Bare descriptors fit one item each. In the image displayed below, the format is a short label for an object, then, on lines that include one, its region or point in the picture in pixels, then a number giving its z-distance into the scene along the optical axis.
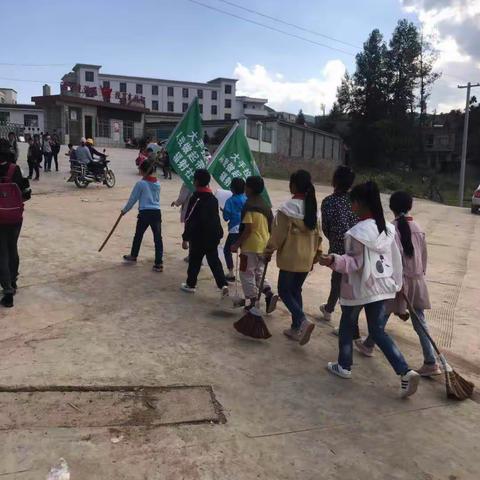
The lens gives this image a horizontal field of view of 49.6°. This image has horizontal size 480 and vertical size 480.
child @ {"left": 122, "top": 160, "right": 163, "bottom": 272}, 6.78
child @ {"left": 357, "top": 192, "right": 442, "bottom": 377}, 4.32
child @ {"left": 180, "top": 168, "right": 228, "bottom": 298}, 5.72
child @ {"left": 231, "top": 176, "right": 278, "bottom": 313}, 5.17
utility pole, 31.43
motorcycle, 16.42
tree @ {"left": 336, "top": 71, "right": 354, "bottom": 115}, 63.66
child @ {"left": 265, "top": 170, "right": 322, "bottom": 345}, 4.56
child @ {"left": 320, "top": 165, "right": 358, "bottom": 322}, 4.89
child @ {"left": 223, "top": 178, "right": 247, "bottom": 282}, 6.05
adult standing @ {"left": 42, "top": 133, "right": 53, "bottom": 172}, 19.55
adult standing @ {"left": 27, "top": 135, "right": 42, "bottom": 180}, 17.31
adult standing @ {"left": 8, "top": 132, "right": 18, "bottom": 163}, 16.81
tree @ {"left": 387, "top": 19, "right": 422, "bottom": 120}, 60.44
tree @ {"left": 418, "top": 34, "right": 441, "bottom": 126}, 60.78
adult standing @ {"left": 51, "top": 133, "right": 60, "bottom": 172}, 19.72
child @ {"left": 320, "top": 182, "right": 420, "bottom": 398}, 3.83
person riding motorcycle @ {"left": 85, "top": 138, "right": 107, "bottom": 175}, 16.59
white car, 21.02
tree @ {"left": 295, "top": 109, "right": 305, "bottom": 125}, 72.69
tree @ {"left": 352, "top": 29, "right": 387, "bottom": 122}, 60.56
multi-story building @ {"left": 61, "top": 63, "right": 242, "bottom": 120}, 81.62
